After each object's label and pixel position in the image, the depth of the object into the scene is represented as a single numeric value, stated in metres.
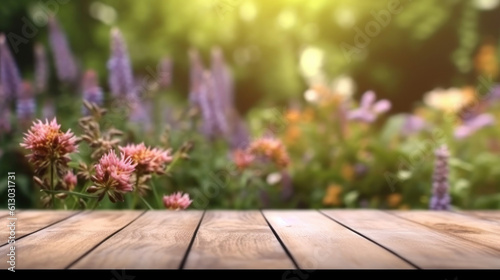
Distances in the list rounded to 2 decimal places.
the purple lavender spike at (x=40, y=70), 3.19
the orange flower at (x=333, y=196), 3.04
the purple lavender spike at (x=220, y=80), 3.49
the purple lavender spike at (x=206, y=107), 3.07
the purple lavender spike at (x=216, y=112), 3.08
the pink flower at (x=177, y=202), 2.07
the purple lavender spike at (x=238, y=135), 3.49
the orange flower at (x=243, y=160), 2.76
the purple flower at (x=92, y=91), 2.86
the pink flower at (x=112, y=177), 1.65
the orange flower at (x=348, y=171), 3.20
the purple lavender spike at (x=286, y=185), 3.08
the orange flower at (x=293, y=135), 3.55
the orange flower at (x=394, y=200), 3.01
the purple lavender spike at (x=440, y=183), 2.25
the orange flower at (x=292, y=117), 3.47
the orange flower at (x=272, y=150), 2.62
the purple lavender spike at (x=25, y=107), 2.96
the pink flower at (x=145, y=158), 1.84
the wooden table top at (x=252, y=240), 1.12
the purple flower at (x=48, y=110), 3.24
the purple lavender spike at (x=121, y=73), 2.82
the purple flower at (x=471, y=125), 3.25
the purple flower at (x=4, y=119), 2.92
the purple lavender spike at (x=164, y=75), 3.06
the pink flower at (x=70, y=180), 2.01
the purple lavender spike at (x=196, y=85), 3.18
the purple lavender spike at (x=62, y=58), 3.31
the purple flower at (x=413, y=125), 3.69
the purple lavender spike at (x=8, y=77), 2.80
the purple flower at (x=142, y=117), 3.22
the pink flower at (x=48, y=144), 1.67
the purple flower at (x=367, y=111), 3.25
